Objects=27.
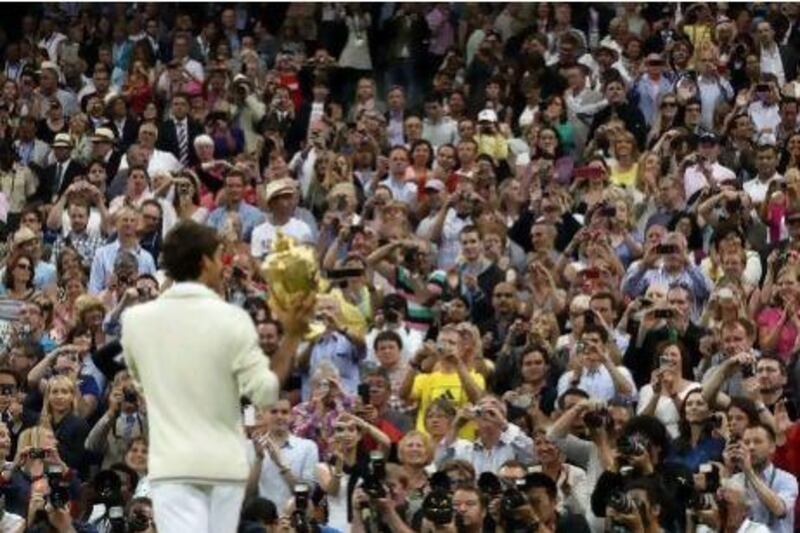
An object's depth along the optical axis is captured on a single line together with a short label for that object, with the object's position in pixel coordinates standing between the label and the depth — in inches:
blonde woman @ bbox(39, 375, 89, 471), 664.4
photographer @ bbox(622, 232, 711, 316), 735.7
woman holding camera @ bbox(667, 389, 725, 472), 617.3
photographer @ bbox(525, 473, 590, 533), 566.6
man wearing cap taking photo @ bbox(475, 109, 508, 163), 879.1
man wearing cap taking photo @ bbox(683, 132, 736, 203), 810.2
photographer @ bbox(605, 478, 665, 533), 541.3
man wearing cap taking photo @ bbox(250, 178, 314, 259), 784.9
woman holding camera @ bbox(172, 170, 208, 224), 817.5
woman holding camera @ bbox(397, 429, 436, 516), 611.4
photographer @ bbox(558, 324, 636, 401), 666.2
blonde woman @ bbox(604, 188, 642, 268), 772.6
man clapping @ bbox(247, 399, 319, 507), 616.1
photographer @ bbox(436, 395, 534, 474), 626.8
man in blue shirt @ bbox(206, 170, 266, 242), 815.1
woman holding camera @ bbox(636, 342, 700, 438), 642.2
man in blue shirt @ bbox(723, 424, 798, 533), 586.6
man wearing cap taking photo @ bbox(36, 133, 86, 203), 877.8
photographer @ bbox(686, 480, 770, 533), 559.5
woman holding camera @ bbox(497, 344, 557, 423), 662.5
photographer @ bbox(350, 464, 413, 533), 576.7
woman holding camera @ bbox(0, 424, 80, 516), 607.8
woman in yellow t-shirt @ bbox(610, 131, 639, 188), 833.2
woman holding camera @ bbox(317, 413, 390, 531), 608.1
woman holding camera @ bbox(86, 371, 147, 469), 660.7
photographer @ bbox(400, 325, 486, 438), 672.4
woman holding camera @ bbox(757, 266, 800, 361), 693.9
